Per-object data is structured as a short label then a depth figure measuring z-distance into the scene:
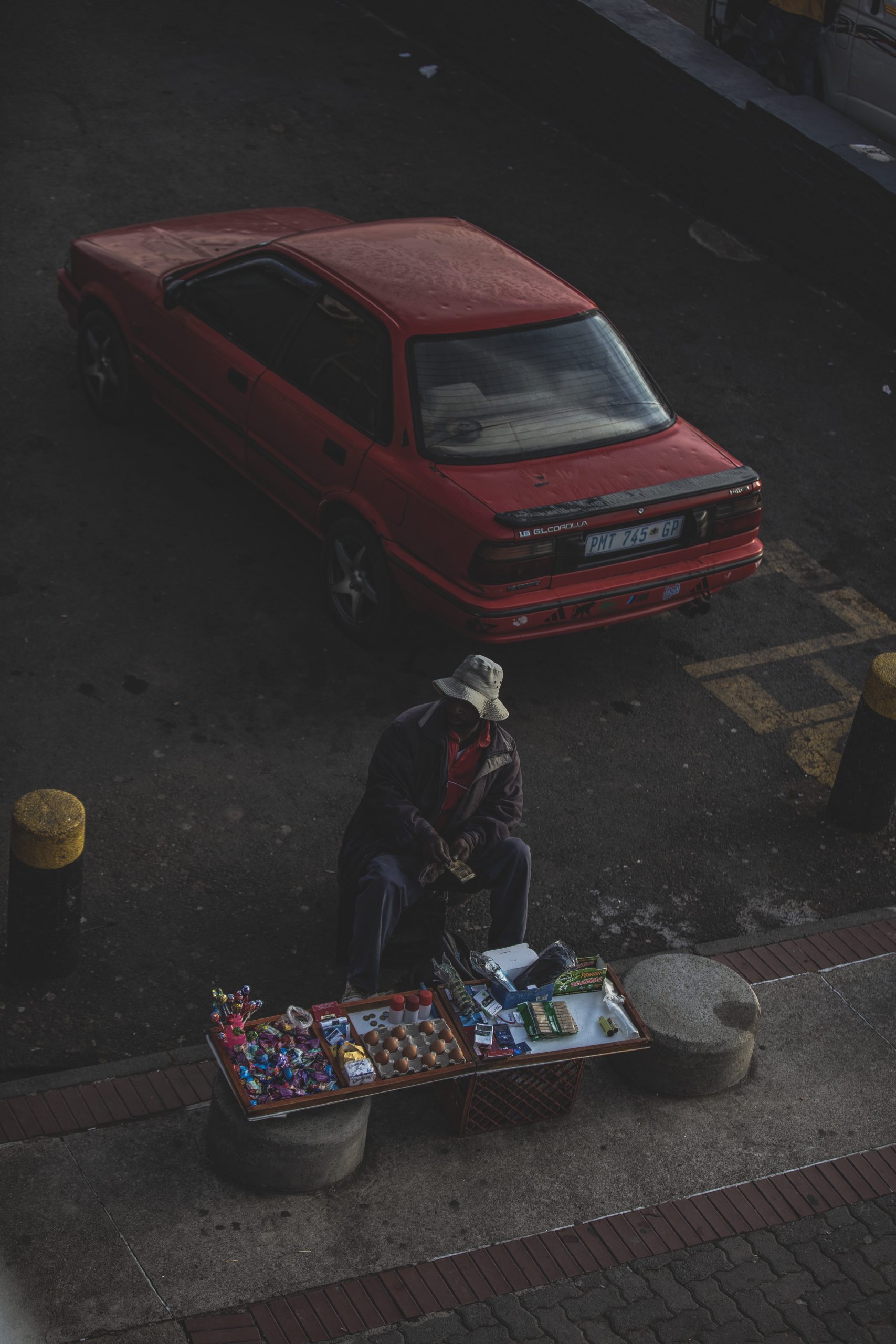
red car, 7.75
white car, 13.52
